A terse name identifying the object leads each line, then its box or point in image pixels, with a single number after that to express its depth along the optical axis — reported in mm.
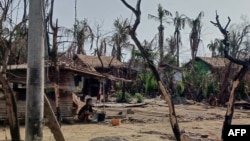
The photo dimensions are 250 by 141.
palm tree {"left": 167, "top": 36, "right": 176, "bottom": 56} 46562
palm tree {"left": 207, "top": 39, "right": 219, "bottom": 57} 49869
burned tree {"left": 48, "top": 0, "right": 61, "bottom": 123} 12289
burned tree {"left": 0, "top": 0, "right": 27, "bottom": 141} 8500
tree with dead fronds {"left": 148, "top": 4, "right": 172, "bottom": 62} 39906
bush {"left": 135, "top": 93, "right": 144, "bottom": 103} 31234
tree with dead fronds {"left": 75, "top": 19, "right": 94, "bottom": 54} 19598
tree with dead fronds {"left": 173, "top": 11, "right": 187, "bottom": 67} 47781
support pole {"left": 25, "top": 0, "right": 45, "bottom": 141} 6891
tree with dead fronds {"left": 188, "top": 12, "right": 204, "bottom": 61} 45969
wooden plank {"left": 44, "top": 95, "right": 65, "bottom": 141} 7805
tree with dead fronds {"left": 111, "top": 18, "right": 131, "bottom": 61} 34928
